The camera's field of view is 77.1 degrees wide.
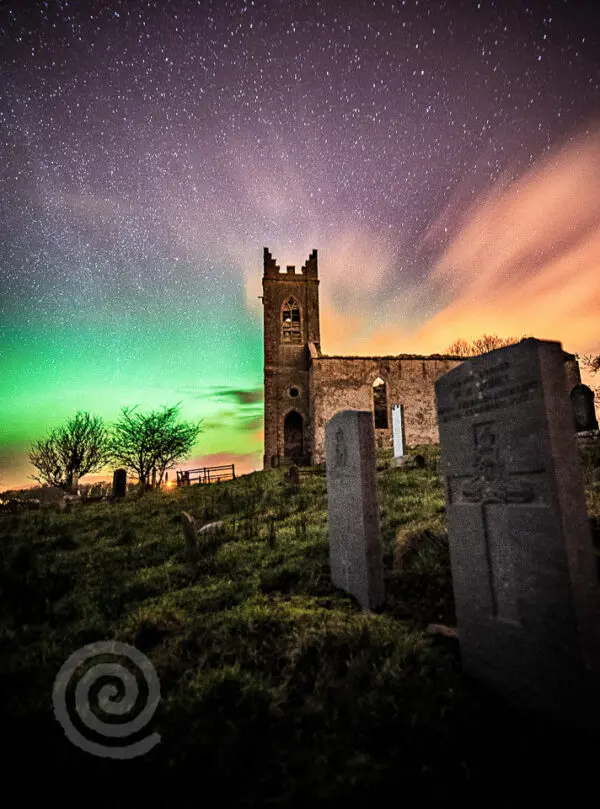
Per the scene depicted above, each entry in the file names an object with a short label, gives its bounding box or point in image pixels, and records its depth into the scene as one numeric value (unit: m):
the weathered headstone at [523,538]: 2.27
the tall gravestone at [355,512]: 4.31
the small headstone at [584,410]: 11.53
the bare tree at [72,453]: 32.25
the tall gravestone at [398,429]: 15.50
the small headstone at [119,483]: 17.81
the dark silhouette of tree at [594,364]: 15.01
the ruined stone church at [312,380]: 22.98
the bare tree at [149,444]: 30.06
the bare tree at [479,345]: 36.34
